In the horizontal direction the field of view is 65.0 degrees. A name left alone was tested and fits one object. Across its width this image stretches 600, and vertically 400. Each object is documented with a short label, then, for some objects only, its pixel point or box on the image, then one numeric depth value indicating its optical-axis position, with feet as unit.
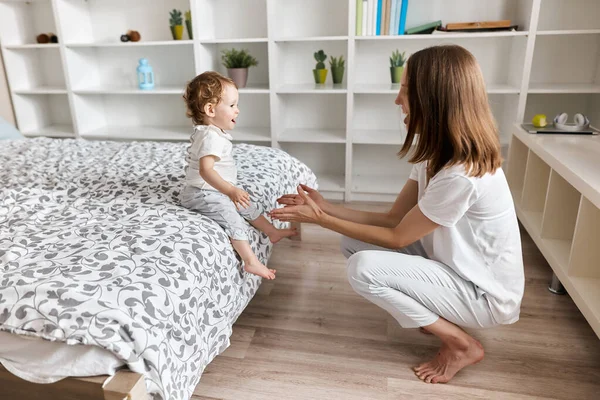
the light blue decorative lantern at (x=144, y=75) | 10.66
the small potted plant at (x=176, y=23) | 10.19
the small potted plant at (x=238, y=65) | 10.09
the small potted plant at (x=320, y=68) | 10.03
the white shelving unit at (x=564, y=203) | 5.59
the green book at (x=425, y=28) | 9.21
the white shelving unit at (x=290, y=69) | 9.44
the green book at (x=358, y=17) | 9.14
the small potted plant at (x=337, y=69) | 10.09
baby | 5.13
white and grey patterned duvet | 3.34
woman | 4.32
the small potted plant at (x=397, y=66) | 9.73
